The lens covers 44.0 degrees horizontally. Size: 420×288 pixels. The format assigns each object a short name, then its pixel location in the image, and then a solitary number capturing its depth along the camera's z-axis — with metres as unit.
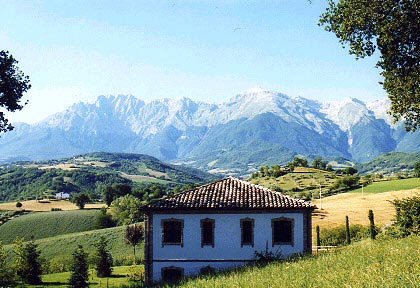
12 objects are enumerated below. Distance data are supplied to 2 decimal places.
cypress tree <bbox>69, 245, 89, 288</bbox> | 51.88
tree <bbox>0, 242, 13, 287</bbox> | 56.15
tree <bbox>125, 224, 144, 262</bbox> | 74.69
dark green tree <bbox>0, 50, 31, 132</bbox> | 27.66
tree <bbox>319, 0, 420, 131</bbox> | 24.58
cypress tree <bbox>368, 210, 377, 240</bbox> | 47.25
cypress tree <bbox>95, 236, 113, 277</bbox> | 62.50
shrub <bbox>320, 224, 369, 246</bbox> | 60.08
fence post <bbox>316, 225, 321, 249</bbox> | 58.13
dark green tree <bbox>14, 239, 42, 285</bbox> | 61.94
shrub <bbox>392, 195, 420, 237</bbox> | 32.84
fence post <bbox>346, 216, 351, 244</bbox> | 53.97
